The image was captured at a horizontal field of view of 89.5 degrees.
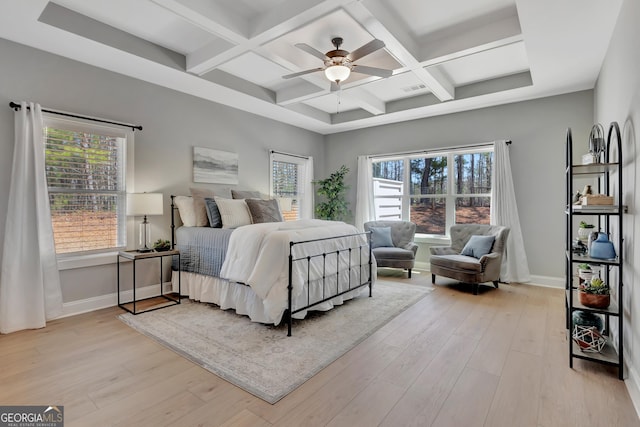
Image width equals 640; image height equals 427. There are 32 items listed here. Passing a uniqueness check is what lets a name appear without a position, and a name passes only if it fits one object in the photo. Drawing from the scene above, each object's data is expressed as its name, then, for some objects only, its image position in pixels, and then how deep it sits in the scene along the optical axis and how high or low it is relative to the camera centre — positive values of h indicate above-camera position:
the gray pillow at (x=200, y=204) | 4.18 +0.10
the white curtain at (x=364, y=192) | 6.25 +0.36
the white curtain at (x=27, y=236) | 2.96 -0.21
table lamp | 3.61 +0.08
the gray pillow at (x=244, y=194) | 4.79 +0.26
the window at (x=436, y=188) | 5.29 +0.39
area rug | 2.21 -1.10
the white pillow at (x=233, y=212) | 4.04 -0.01
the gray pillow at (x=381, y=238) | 5.47 -0.47
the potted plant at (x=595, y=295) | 2.27 -0.61
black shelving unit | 2.19 -0.37
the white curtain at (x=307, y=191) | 6.46 +0.40
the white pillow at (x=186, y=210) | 4.15 +0.02
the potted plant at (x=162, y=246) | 3.77 -0.40
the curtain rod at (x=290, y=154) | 5.72 +1.07
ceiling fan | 2.88 +1.43
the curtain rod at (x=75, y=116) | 3.02 +1.02
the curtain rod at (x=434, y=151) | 5.05 +1.03
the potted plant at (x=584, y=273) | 2.47 -0.50
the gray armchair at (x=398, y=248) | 5.10 -0.63
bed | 2.94 -0.58
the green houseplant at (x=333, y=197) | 6.31 +0.27
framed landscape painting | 4.58 +0.68
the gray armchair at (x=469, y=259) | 4.20 -0.68
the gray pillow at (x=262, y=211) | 4.32 +0.00
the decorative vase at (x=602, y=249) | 2.27 -0.28
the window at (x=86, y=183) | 3.33 +0.32
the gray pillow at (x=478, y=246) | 4.44 -0.51
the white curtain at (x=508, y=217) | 4.74 -0.11
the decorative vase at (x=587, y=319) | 2.41 -0.84
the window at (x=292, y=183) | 5.79 +0.54
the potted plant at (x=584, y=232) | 2.80 -0.20
